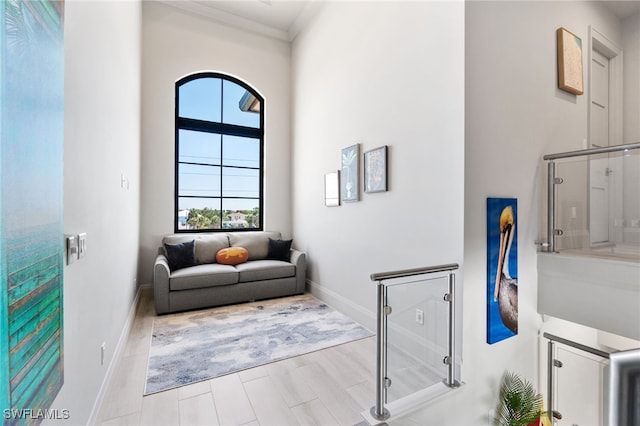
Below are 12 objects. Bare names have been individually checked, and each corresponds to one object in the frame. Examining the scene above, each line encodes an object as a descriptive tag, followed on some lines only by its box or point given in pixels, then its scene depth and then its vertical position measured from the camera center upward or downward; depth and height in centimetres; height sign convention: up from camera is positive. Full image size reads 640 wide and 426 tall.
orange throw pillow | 421 -67
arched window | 469 +98
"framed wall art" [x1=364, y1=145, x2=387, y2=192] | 295 +44
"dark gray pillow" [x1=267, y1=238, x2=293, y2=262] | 458 -63
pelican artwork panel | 227 -47
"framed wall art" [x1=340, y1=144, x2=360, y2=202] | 338 +46
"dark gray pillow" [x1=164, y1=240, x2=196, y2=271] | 390 -61
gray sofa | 355 -86
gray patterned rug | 233 -128
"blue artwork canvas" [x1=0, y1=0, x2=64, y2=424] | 76 +1
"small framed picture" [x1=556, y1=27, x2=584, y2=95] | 274 +147
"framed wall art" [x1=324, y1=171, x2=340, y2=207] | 377 +30
